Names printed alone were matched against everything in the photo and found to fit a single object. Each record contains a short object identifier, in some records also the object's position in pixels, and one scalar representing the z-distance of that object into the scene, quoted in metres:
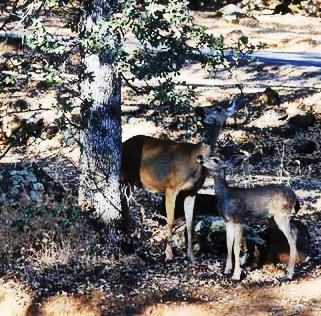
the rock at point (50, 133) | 19.41
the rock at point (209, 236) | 11.23
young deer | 10.30
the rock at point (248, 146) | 18.34
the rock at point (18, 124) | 19.36
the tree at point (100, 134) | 10.65
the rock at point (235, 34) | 29.86
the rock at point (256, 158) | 17.39
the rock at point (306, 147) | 17.77
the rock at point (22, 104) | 20.45
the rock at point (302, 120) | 19.25
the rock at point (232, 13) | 35.03
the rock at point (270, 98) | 20.62
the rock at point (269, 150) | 18.03
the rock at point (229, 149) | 15.32
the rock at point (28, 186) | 12.86
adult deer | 11.02
